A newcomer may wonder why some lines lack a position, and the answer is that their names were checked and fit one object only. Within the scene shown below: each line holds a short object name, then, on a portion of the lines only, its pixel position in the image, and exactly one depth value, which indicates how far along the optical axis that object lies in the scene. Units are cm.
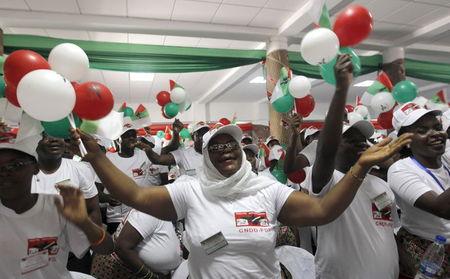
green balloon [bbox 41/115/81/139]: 135
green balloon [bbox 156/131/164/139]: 827
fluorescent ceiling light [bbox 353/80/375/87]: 955
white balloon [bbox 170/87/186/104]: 380
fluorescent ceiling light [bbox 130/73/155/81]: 741
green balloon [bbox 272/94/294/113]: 278
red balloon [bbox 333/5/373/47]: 152
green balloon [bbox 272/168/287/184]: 357
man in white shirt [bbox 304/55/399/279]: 146
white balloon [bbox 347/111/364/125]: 278
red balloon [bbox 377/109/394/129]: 291
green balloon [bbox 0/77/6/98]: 164
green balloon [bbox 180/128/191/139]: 620
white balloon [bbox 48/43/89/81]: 142
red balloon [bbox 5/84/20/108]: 135
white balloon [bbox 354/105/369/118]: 320
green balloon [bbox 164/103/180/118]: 380
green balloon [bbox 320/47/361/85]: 157
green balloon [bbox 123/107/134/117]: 414
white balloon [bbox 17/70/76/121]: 118
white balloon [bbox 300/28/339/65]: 150
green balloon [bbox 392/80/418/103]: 292
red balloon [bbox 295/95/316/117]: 286
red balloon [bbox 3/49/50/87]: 129
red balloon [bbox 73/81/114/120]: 134
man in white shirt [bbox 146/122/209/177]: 380
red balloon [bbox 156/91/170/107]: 396
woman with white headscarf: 129
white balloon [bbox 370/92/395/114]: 285
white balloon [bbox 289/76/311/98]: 263
